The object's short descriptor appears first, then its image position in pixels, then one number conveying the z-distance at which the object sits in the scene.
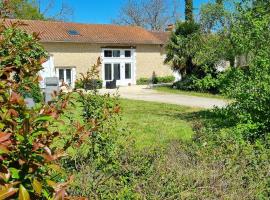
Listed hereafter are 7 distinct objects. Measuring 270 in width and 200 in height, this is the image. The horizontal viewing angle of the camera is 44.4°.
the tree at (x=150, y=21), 51.07
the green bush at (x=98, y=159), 3.41
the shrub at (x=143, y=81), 32.29
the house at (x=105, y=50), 28.19
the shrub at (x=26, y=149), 1.54
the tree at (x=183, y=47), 26.18
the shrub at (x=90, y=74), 2.81
